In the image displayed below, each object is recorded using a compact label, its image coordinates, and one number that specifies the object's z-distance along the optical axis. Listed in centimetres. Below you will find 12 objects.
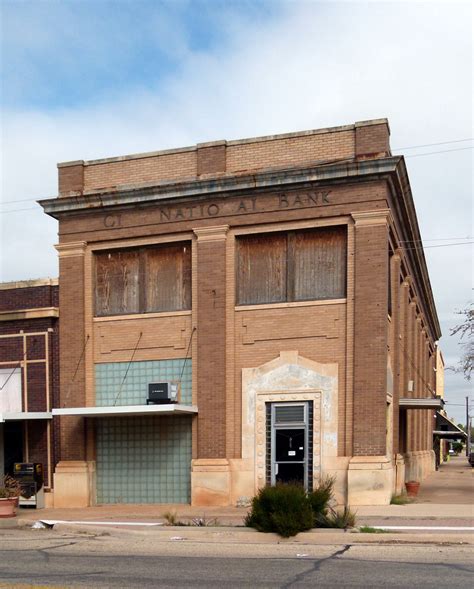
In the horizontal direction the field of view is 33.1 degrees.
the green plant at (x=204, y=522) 1540
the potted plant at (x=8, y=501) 1802
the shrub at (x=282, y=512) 1403
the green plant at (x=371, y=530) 1416
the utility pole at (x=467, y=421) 8518
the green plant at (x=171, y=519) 1569
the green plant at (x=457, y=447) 12620
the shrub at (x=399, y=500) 1900
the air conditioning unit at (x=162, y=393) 2039
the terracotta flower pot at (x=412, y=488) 2175
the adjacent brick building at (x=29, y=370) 2197
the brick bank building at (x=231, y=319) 1927
